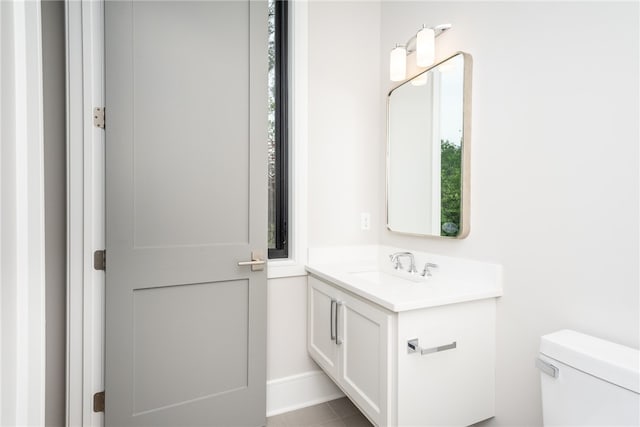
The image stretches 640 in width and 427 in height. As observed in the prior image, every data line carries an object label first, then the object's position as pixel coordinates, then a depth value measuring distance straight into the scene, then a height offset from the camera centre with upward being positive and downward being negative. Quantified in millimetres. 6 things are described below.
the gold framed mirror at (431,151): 1490 +303
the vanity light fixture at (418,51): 1542 +789
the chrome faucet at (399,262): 1790 -280
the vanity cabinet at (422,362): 1219 -600
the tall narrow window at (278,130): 2010 +487
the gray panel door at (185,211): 1456 -8
